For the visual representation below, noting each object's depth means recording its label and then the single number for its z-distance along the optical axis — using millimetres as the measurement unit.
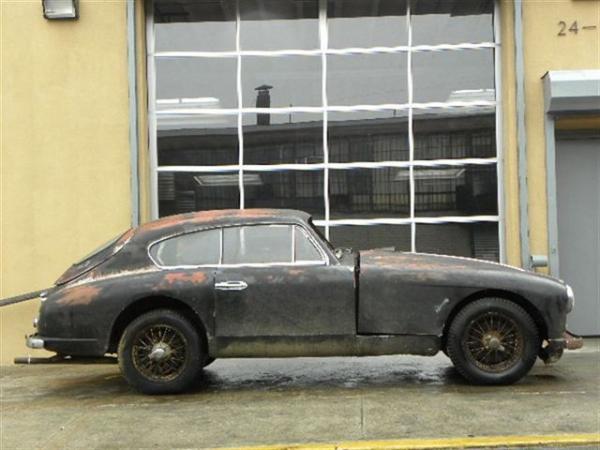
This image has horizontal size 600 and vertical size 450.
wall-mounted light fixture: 9273
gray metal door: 9719
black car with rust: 6523
